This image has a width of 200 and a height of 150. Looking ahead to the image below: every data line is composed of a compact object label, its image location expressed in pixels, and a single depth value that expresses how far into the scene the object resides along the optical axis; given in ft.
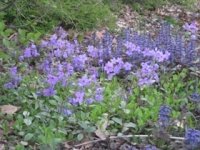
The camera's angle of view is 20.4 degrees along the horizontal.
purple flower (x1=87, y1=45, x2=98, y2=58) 13.35
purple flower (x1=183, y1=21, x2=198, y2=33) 14.93
